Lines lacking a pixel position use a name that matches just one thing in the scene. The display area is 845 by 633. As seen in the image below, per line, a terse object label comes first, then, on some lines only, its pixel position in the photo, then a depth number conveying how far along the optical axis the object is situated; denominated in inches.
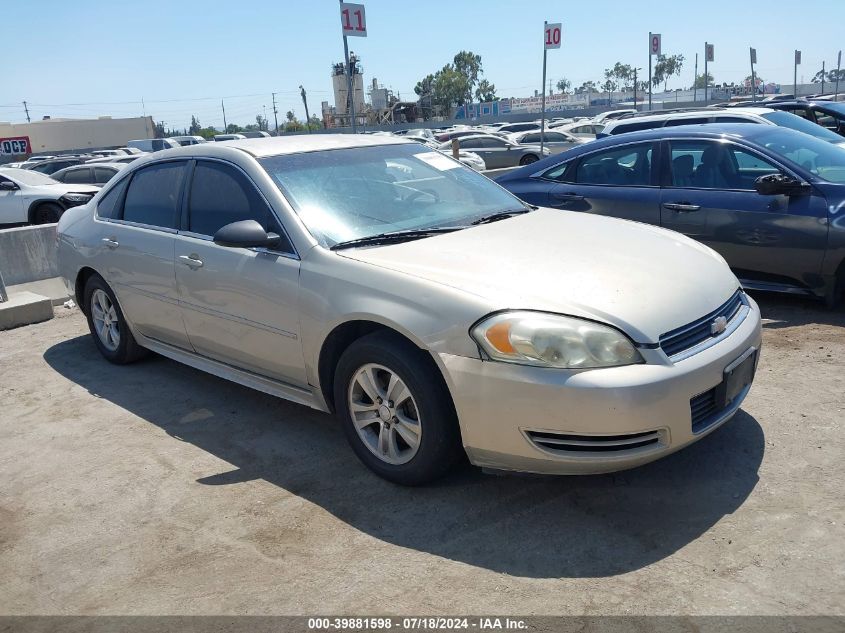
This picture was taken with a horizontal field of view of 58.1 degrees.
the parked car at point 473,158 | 741.4
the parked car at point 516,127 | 1298.1
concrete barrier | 320.2
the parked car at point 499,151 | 932.0
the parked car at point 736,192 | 223.9
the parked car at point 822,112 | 524.7
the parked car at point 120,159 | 802.8
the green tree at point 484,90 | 5349.4
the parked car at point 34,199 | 531.5
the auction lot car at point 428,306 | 121.8
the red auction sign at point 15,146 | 2197.3
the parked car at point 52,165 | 897.8
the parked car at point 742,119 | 337.3
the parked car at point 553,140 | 921.5
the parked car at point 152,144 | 1501.0
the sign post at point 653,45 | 883.4
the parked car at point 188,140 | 1522.5
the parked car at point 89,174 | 629.6
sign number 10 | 564.1
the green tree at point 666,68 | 6399.6
